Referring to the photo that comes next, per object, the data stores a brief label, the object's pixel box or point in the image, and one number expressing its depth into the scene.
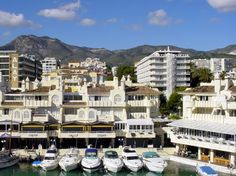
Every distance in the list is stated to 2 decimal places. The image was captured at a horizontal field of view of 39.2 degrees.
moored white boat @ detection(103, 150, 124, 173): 43.58
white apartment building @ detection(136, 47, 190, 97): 105.17
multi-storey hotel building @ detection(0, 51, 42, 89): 123.65
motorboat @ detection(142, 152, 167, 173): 43.44
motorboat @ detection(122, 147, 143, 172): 43.87
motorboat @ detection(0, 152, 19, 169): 45.03
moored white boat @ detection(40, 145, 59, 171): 44.36
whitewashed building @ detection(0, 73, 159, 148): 51.83
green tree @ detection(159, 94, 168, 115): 80.52
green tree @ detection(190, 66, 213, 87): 94.30
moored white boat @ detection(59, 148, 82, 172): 44.00
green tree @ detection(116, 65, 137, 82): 119.96
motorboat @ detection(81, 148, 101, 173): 43.87
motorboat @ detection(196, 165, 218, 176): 40.02
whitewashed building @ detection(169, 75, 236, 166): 44.22
